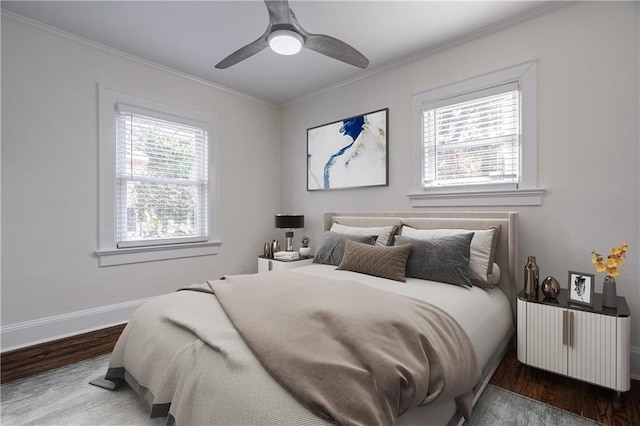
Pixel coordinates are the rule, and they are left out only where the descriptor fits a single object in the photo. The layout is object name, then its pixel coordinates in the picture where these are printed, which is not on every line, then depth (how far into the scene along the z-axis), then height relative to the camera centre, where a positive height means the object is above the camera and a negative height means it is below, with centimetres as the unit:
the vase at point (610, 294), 188 -52
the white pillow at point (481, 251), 233 -31
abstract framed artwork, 350 +74
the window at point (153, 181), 310 +36
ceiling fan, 185 +116
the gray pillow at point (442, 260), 227 -38
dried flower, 191 -33
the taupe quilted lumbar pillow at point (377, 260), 242 -40
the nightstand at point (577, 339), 176 -80
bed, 107 -57
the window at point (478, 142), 255 +64
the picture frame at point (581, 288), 193 -50
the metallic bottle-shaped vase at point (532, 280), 221 -50
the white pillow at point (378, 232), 292 -21
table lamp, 397 -12
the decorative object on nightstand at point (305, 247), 394 -47
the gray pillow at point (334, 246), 292 -35
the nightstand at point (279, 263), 370 -63
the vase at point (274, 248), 404 -48
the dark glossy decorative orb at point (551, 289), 209 -54
